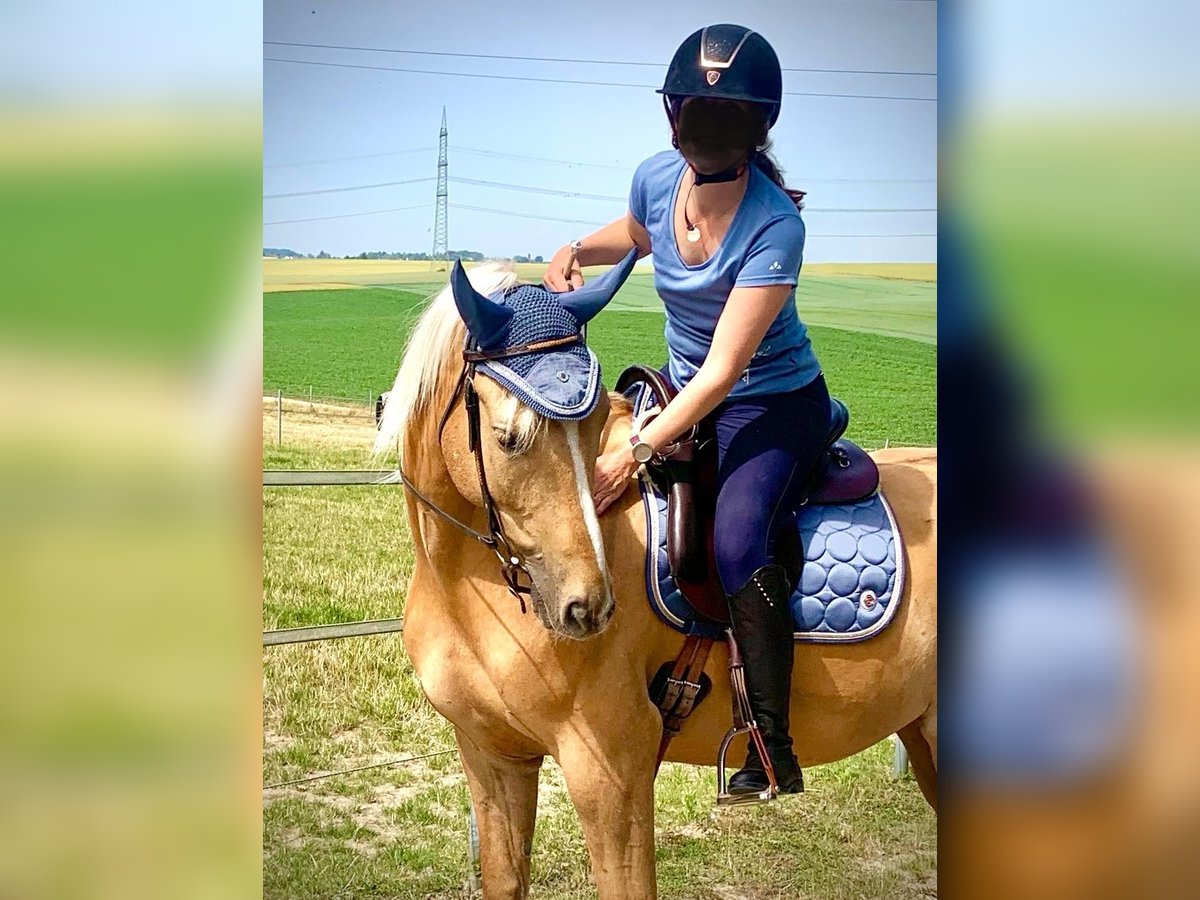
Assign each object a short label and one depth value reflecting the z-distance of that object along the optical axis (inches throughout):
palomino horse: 72.1
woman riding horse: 79.6
